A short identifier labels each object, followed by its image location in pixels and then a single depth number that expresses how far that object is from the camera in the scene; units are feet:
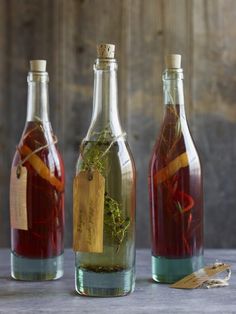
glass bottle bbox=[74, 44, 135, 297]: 2.35
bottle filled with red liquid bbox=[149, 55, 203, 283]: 2.58
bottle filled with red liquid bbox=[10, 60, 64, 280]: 2.65
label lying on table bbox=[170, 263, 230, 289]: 2.49
